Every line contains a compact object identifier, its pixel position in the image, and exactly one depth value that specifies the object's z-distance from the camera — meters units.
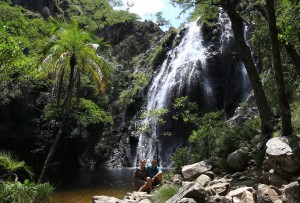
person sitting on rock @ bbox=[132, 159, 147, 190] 11.29
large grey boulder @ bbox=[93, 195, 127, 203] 9.15
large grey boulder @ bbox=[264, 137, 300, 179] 6.61
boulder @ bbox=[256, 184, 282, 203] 5.80
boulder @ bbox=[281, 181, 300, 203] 5.17
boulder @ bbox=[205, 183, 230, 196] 7.12
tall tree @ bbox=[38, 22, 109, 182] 11.73
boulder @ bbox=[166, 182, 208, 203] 6.59
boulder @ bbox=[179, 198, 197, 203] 6.32
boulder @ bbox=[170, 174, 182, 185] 10.01
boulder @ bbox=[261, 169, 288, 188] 6.77
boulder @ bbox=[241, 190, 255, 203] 6.03
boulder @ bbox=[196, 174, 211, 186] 8.66
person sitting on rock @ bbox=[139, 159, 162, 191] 10.45
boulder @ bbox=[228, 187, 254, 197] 6.44
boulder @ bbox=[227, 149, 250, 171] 9.11
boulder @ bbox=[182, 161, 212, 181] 9.73
